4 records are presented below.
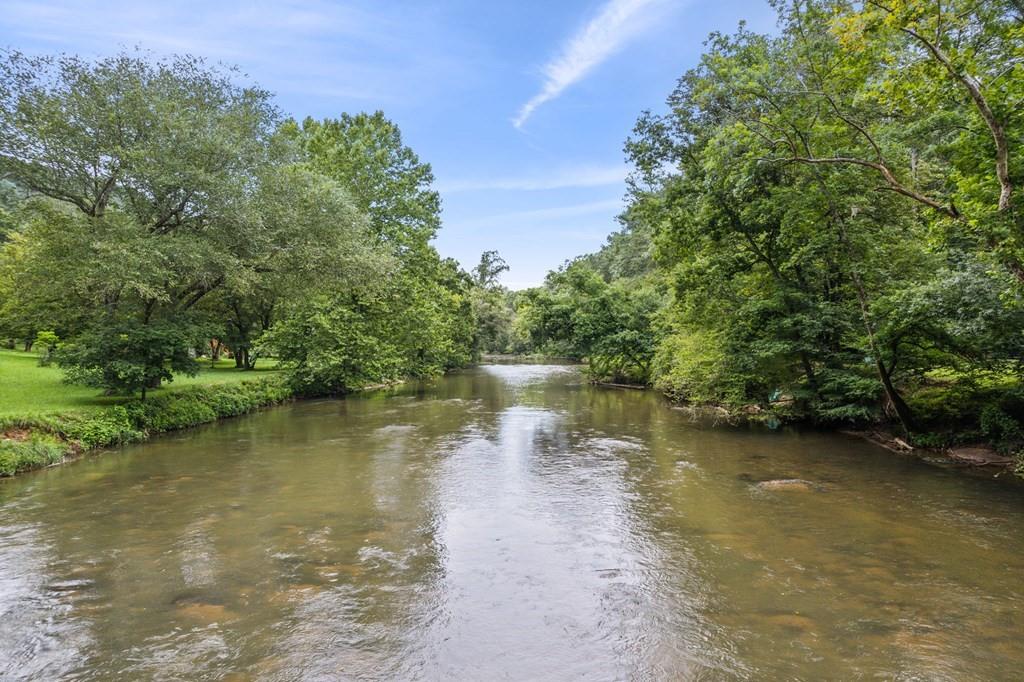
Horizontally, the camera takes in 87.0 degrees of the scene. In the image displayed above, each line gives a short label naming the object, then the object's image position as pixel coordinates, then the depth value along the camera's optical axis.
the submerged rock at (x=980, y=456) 11.44
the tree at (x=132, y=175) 14.88
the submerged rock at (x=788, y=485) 10.35
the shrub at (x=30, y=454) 11.33
